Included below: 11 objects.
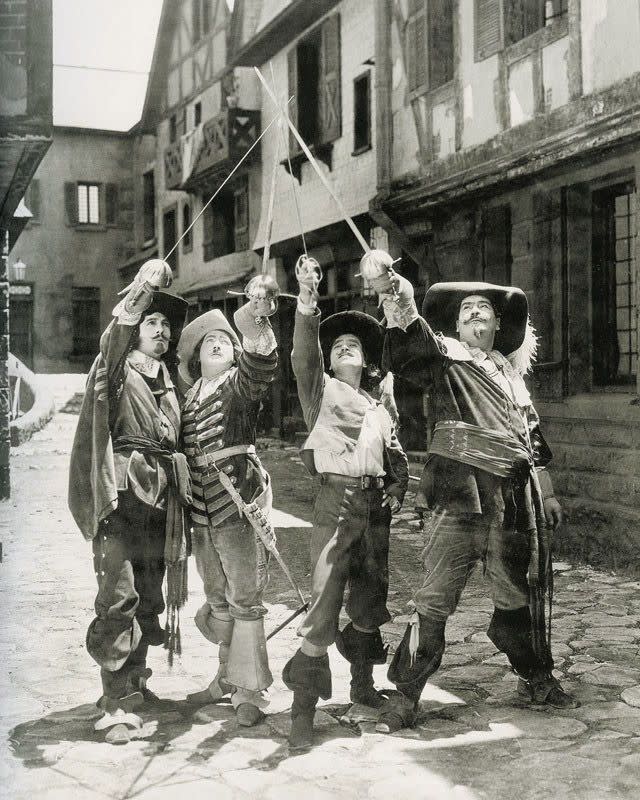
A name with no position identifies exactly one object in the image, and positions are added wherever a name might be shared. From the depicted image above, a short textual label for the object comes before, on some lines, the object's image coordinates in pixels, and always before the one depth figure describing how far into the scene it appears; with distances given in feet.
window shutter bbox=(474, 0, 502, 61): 28.96
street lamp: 33.55
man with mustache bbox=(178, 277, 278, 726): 13.08
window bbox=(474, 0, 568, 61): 27.07
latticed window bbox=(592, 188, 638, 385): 25.38
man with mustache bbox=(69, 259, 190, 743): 12.71
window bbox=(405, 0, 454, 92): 31.91
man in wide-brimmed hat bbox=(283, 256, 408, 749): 12.44
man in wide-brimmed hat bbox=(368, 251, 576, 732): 12.85
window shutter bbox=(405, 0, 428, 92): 32.74
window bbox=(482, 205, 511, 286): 29.09
